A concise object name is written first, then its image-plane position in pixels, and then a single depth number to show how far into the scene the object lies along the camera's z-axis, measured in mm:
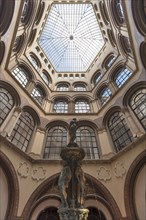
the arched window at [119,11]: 15507
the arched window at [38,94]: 18066
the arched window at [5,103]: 13116
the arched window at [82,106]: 18228
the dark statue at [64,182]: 6137
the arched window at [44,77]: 21030
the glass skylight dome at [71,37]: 23859
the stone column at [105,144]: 13000
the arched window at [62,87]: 21609
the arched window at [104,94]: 17938
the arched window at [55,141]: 13752
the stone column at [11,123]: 12198
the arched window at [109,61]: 20250
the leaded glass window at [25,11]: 15265
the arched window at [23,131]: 13243
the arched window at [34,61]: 20544
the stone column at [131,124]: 12162
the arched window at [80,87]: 21656
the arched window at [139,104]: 13019
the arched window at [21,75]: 16891
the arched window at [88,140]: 13777
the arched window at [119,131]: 13109
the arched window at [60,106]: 18198
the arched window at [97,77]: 21100
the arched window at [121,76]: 16538
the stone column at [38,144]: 13061
